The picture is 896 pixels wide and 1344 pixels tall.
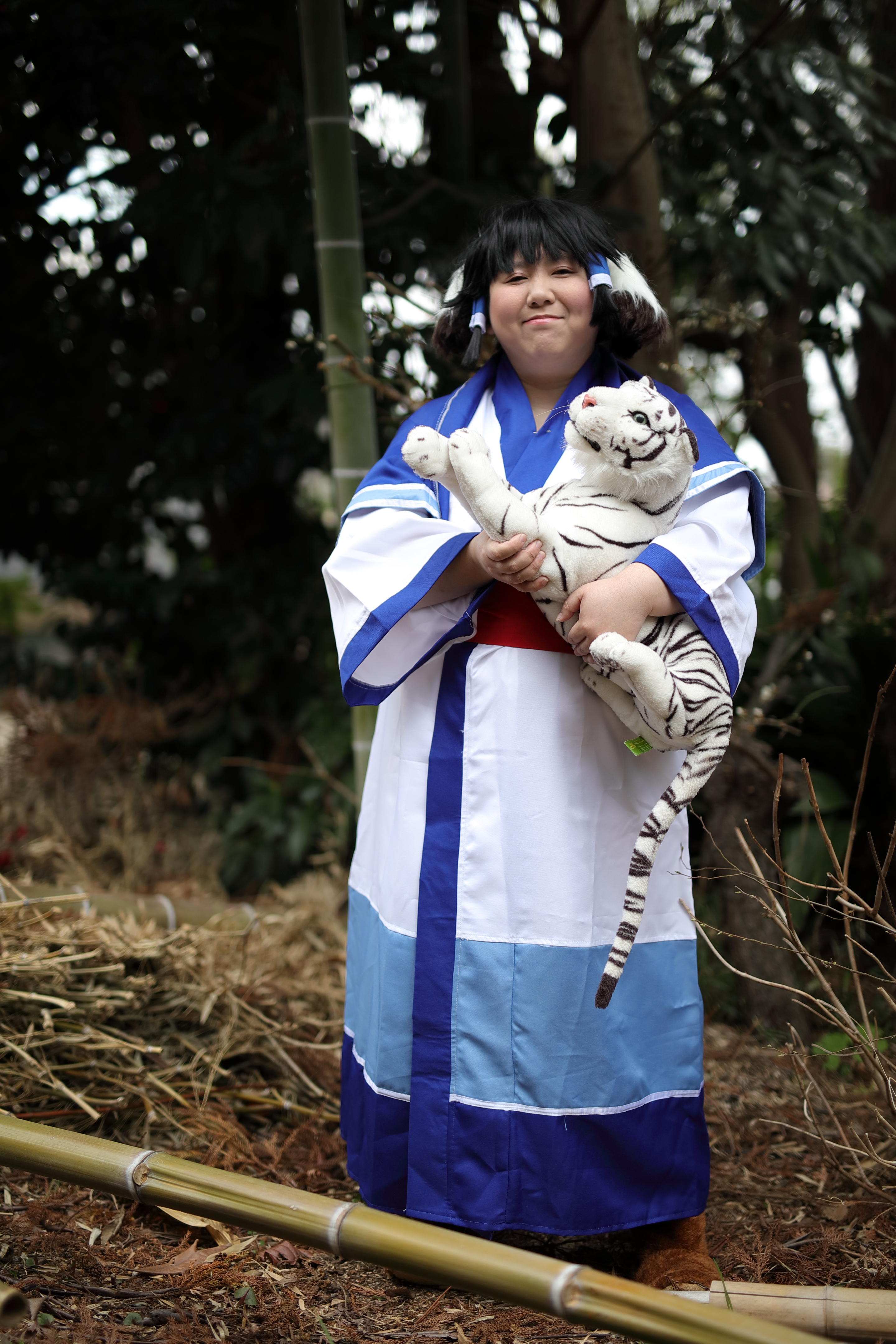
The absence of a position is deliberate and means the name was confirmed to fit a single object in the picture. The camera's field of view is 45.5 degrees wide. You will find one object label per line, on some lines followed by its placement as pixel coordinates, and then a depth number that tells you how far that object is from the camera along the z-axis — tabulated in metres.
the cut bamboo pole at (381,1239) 1.11
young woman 1.59
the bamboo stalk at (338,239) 2.27
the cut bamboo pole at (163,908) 2.70
